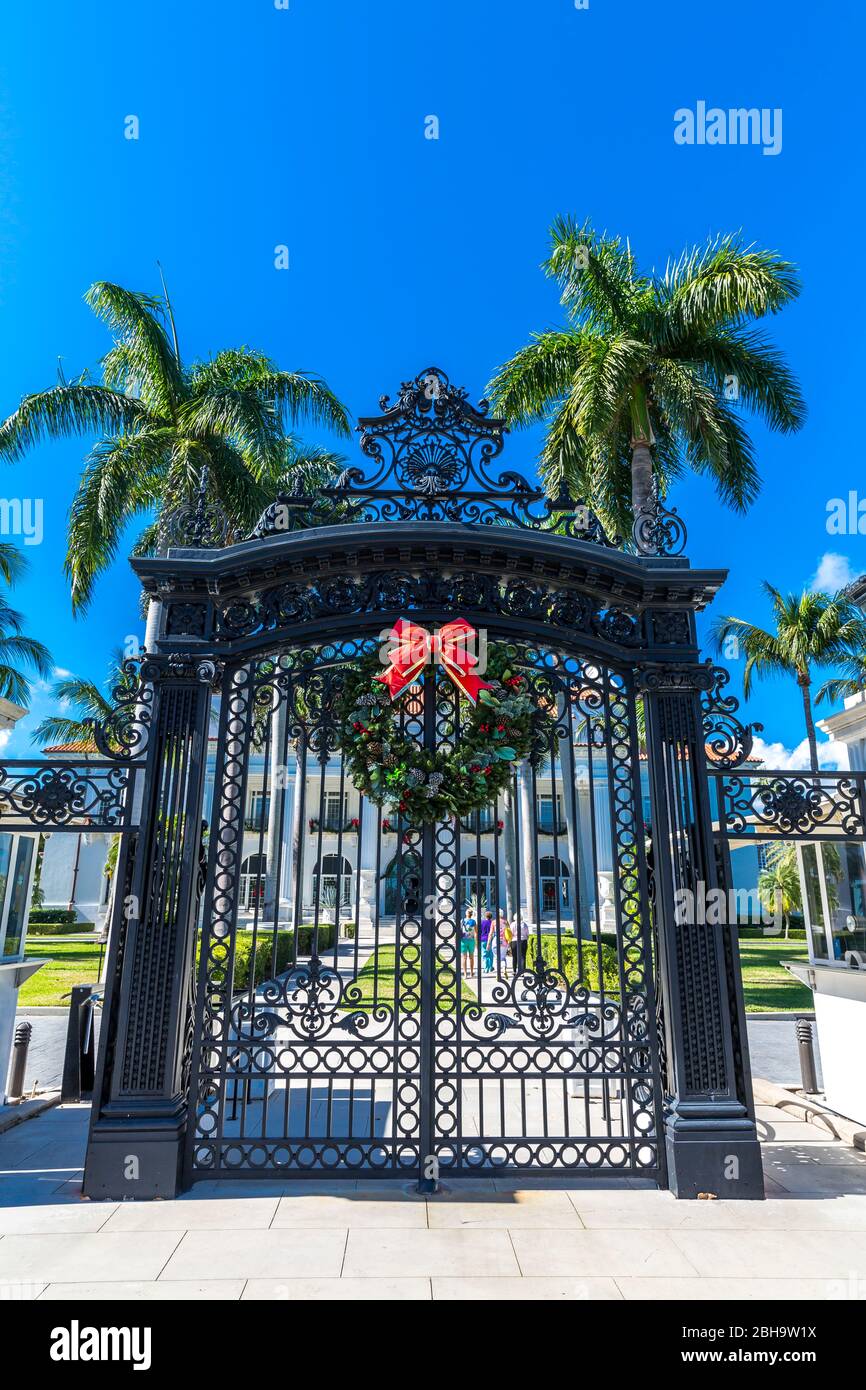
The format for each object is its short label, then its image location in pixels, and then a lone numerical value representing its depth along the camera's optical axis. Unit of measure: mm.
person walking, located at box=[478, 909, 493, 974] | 14223
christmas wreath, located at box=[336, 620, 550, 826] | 5609
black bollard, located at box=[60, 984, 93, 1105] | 7707
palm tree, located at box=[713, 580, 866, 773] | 23828
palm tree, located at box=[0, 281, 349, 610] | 12023
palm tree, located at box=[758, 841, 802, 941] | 26262
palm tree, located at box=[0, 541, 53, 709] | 21719
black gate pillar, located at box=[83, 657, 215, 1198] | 5035
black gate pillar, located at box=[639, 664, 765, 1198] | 5133
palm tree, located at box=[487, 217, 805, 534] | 11922
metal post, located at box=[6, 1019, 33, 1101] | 7590
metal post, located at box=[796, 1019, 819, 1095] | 8008
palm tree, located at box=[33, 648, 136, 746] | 22828
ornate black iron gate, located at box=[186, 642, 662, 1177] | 5234
